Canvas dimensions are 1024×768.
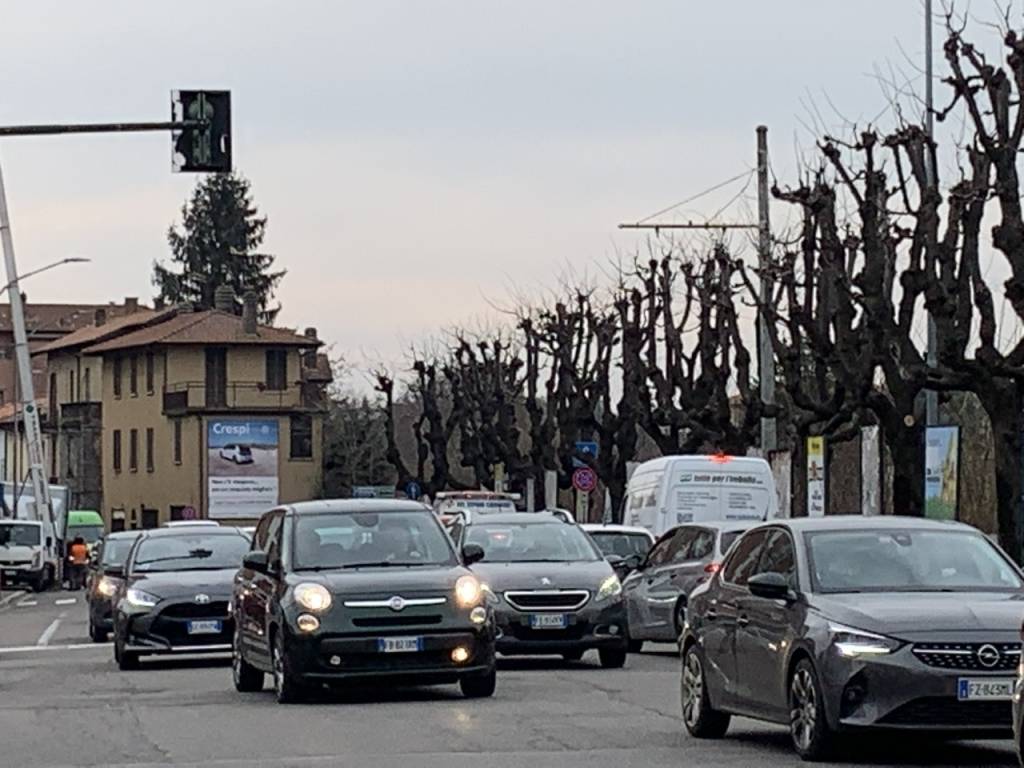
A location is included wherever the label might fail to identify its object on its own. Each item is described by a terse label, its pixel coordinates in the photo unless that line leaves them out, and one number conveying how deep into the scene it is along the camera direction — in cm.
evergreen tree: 11912
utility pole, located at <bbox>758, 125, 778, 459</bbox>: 4125
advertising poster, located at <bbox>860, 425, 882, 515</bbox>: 3678
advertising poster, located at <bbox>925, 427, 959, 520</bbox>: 3278
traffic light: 2506
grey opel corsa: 1291
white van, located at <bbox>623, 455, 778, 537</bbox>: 3381
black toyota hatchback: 2500
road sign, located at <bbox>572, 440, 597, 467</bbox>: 6339
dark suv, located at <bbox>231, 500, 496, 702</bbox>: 1858
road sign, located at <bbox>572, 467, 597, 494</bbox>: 5731
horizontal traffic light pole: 2564
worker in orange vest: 7081
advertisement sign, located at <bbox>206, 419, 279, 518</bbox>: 9931
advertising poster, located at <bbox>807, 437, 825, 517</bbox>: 3709
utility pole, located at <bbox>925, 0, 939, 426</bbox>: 3566
